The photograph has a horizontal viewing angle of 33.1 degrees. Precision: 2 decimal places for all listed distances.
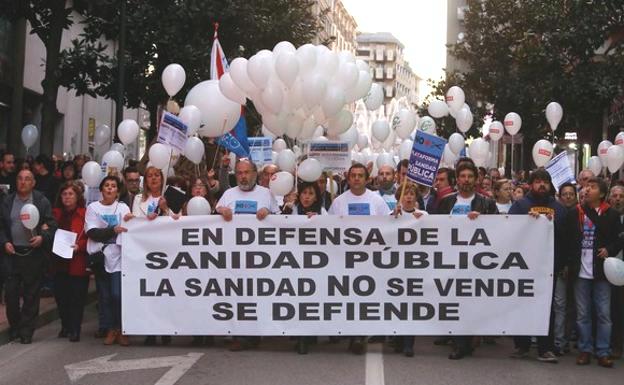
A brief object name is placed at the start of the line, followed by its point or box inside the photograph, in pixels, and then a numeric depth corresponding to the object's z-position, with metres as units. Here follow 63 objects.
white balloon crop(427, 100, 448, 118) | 18.56
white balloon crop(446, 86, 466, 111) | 17.72
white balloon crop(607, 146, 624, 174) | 13.91
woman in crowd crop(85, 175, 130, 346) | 10.07
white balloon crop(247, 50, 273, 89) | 10.98
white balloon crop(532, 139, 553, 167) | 14.32
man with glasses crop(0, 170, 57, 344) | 10.30
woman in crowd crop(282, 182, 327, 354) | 10.13
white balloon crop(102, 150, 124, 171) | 12.27
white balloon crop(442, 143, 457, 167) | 17.73
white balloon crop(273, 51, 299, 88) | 10.75
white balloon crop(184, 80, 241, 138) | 13.33
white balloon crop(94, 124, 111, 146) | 18.34
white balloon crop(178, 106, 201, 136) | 11.84
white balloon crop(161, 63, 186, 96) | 13.51
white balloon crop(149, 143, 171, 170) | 10.65
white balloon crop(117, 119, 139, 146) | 12.78
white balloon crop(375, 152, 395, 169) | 17.01
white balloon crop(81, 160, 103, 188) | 11.32
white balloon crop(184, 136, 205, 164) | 12.24
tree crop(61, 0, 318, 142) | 20.70
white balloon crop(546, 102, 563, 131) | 16.73
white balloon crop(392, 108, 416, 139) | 16.36
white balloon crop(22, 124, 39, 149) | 19.11
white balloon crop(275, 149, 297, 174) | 10.96
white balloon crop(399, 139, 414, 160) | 17.55
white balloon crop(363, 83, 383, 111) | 15.02
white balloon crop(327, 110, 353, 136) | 12.01
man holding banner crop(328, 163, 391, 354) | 9.87
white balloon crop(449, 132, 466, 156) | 17.48
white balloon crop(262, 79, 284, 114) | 11.09
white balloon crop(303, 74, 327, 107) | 10.95
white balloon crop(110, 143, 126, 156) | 14.48
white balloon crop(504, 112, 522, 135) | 17.73
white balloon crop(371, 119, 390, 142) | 17.72
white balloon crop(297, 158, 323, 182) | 10.20
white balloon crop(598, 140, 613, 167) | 14.37
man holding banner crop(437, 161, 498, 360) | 9.98
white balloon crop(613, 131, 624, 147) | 15.01
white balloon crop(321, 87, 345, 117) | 11.27
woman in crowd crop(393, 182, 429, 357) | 9.76
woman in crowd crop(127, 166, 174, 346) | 10.27
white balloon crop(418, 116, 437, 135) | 16.61
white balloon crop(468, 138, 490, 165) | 16.45
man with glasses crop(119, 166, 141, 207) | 11.88
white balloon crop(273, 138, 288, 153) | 16.84
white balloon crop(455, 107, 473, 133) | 17.28
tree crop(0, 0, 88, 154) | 17.42
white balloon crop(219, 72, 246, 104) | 11.99
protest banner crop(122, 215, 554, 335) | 9.77
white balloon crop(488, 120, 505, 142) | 19.50
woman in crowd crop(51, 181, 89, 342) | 10.37
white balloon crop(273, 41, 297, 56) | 10.98
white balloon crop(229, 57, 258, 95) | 11.52
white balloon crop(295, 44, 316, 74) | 10.90
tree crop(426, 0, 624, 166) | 21.91
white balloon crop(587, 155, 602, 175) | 16.00
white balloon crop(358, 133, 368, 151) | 18.48
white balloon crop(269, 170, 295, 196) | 10.07
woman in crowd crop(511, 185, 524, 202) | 14.14
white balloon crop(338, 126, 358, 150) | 13.95
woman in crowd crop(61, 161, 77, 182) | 14.41
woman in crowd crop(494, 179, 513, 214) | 12.29
